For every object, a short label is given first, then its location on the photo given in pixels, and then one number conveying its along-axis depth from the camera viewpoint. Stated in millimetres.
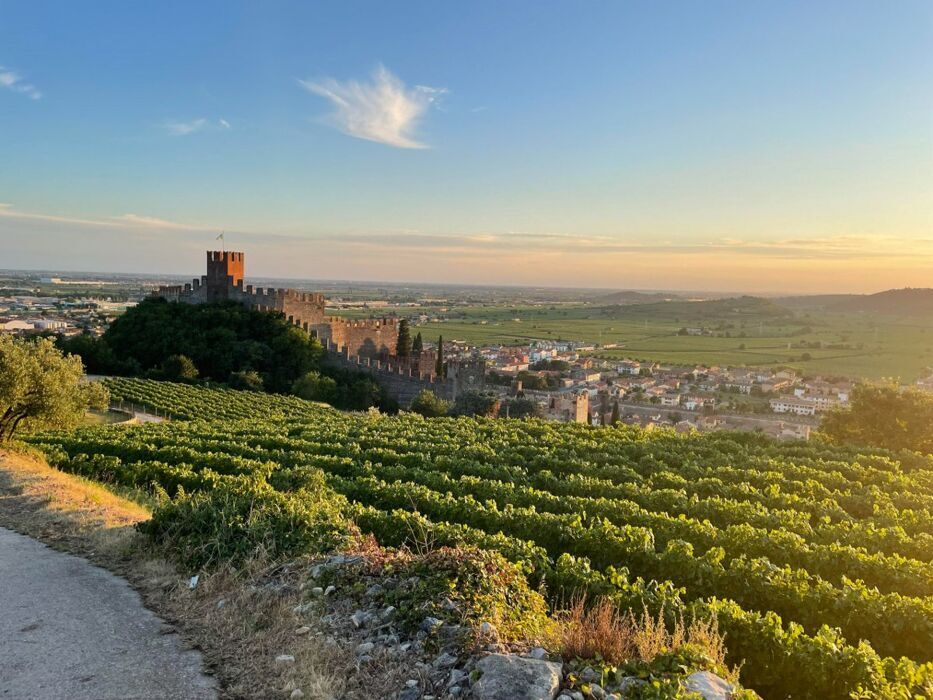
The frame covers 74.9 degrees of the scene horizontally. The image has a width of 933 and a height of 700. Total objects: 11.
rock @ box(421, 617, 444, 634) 5496
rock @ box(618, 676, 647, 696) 4570
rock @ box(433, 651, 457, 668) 5105
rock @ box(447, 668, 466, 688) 4883
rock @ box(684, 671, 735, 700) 4453
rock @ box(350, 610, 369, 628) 5910
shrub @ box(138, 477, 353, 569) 7590
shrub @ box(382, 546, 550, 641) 5580
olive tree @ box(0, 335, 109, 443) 19672
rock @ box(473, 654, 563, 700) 4527
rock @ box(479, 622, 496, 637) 5289
